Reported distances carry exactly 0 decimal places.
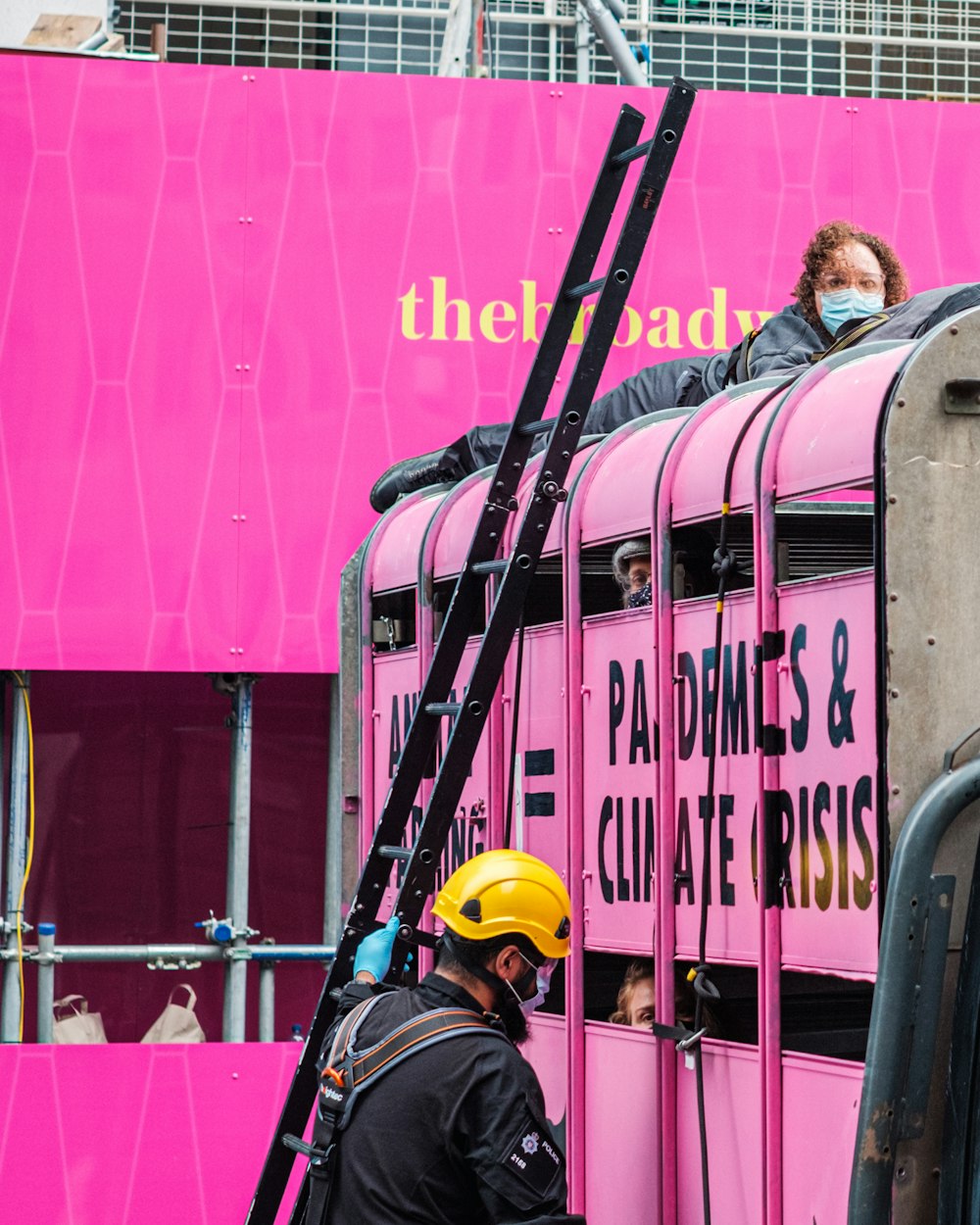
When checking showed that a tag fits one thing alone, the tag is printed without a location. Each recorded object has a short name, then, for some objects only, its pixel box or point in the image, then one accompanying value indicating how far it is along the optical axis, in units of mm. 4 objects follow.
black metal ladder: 5219
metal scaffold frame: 9172
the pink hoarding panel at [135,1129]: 9016
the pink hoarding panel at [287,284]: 9430
